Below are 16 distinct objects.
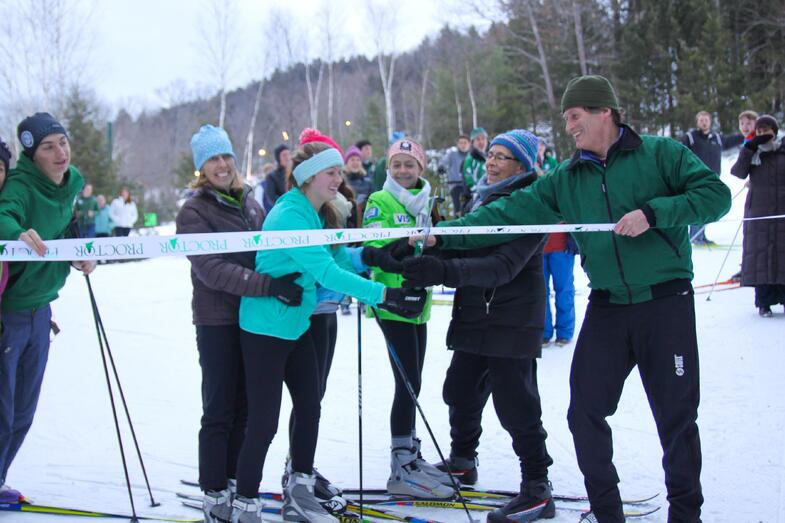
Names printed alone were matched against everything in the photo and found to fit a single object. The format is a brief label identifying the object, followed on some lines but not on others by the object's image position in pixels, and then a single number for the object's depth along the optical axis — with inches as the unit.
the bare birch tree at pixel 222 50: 1224.2
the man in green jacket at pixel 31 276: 138.6
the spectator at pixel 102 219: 738.8
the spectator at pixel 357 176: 371.6
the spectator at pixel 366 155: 402.3
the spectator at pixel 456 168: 479.8
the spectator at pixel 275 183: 351.3
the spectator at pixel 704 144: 450.6
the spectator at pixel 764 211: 267.9
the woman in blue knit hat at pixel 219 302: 129.7
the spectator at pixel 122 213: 755.4
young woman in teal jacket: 129.0
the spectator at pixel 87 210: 728.3
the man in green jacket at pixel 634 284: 112.4
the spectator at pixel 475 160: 376.5
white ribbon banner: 126.3
